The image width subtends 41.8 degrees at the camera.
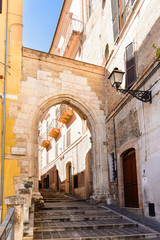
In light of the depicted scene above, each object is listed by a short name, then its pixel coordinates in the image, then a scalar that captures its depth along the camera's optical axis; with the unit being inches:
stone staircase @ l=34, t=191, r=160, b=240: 193.9
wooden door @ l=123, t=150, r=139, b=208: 272.8
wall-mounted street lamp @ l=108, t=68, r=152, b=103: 226.5
